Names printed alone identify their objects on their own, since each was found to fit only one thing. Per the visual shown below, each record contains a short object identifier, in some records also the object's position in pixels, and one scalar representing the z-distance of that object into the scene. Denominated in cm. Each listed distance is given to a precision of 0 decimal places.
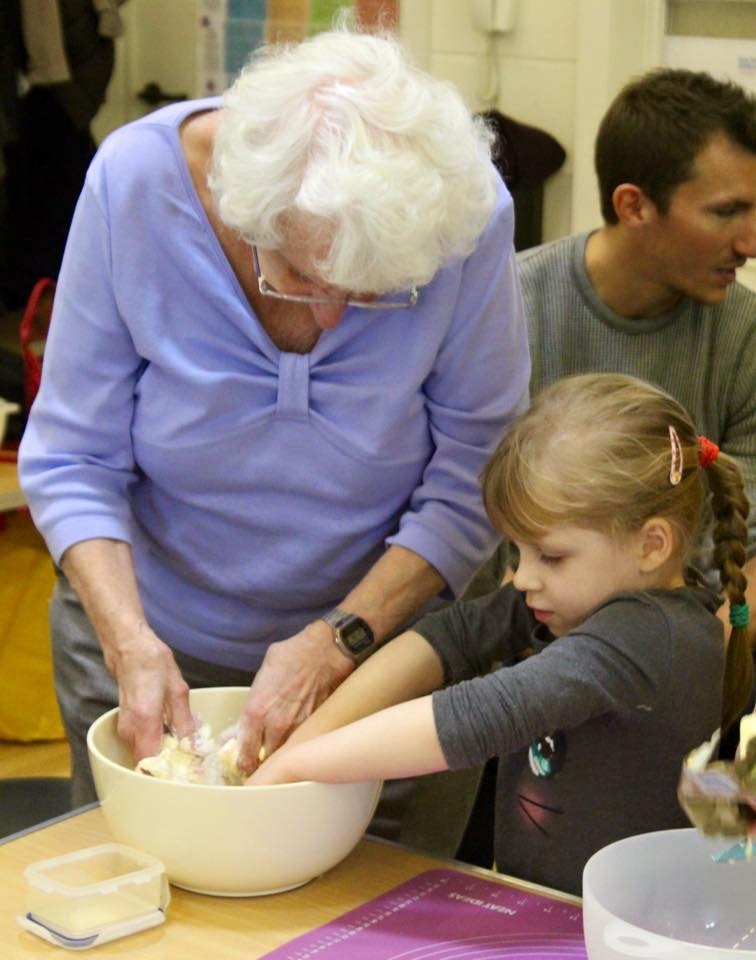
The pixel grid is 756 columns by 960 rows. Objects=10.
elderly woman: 227
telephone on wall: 404
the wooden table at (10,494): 395
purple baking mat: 208
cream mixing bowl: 210
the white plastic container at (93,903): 208
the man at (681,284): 279
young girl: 213
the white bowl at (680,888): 205
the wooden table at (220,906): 208
